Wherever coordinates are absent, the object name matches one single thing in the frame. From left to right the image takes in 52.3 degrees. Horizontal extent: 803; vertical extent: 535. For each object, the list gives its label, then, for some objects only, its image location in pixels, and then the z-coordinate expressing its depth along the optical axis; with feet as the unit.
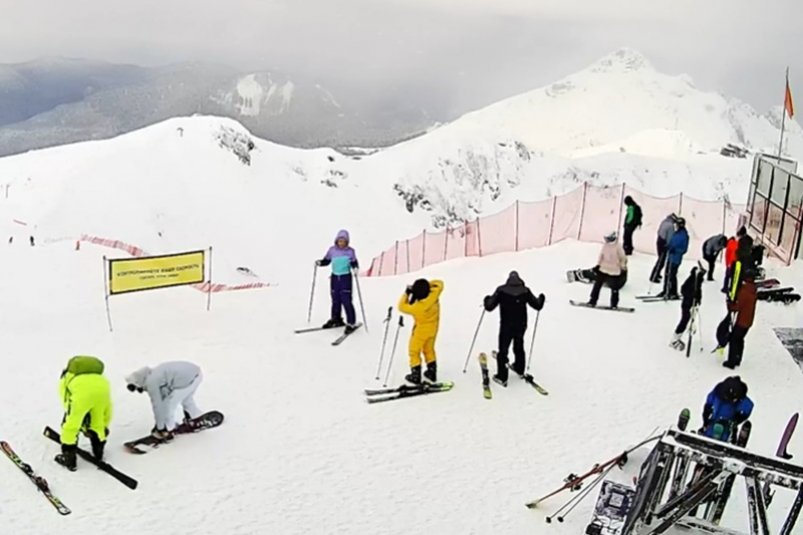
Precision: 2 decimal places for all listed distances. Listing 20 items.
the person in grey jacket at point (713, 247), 58.80
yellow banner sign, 46.32
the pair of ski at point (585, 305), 53.62
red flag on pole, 71.41
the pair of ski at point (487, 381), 39.47
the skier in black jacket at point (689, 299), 46.80
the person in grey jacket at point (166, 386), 31.60
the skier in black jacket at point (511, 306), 39.22
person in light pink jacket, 52.08
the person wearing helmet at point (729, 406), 29.73
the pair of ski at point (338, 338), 45.51
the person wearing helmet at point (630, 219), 64.01
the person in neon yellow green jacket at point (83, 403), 29.35
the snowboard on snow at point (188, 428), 31.80
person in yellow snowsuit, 38.27
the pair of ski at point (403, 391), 38.47
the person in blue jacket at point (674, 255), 54.75
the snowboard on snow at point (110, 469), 29.17
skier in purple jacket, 45.73
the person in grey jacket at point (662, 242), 58.90
